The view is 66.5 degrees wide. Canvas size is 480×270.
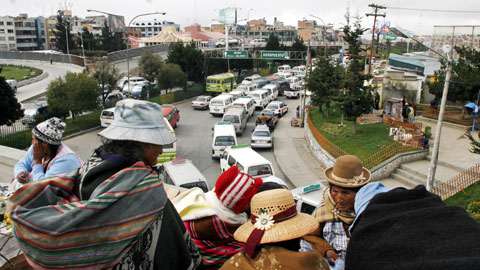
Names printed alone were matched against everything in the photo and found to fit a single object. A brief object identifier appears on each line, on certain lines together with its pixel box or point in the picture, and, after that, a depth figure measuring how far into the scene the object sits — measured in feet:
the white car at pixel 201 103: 111.86
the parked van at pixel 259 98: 112.98
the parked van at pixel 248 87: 128.90
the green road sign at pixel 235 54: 139.03
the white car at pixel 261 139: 70.59
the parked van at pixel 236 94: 110.53
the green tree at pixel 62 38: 233.76
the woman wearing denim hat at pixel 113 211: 5.51
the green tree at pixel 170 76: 118.11
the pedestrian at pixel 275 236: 7.46
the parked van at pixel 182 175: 40.27
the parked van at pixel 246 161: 47.06
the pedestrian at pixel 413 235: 4.73
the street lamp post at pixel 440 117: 36.65
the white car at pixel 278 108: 101.37
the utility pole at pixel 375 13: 90.93
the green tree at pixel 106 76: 94.48
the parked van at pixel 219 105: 100.14
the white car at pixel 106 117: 78.54
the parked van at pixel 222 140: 62.80
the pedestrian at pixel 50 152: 10.98
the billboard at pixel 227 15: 223.24
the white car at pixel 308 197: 28.25
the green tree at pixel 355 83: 63.82
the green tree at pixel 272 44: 210.79
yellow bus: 131.75
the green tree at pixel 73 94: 77.71
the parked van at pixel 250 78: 156.17
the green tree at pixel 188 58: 135.74
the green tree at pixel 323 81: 80.12
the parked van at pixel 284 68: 202.53
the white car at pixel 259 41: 263.39
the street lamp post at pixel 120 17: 93.09
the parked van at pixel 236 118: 80.89
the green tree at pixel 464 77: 65.31
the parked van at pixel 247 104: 94.89
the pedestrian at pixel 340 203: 11.00
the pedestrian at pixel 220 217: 9.52
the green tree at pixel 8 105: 64.64
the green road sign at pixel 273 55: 131.44
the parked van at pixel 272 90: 124.63
